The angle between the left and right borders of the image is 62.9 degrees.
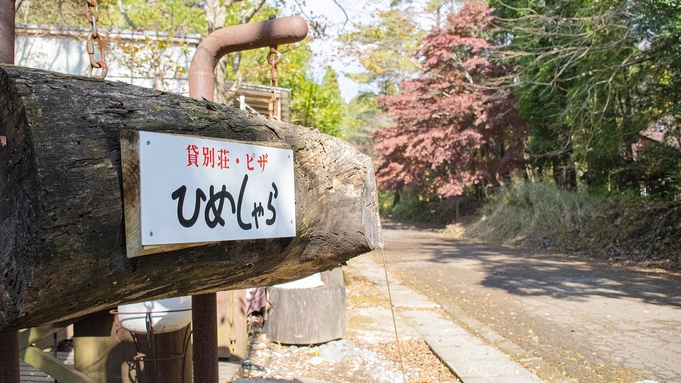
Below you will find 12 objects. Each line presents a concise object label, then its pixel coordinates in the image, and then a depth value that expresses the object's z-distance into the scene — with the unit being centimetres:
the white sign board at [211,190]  127
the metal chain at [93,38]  177
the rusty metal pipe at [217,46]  243
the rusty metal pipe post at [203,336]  233
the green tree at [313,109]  1497
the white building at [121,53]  880
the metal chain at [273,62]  245
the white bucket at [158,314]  303
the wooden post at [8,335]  176
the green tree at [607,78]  1125
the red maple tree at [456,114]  2116
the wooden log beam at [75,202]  111
